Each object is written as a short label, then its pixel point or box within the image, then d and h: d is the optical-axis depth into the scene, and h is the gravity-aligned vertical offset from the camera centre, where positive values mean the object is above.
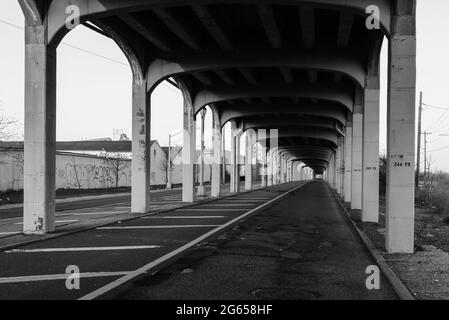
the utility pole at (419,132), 43.54 +1.88
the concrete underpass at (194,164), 7.43 -0.36
